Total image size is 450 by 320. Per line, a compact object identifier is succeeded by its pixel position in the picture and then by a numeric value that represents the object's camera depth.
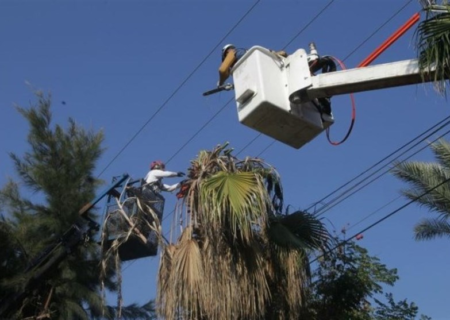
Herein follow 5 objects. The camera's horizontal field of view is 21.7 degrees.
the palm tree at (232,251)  14.49
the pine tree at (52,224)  23.21
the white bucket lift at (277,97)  9.24
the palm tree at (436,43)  8.99
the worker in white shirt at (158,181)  19.84
